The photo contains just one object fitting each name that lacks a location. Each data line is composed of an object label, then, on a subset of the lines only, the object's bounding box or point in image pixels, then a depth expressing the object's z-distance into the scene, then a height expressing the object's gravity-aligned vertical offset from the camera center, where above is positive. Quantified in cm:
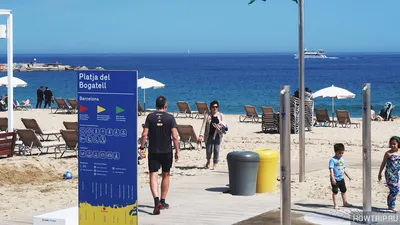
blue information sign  820 -34
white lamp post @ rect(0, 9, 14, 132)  1805 +142
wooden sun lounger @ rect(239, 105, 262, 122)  3044 +1
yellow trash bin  1329 -97
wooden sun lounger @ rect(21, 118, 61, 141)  2153 -39
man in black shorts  1111 -39
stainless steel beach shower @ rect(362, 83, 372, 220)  1112 -49
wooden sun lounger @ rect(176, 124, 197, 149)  1989 -52
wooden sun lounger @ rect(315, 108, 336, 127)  2797 -12
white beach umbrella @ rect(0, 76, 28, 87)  3567 +138
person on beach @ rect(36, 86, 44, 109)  4397 +93
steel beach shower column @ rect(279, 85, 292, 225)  941 -48
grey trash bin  1288 -93
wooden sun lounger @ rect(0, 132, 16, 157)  1808 -69
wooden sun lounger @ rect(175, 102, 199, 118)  3294 +17
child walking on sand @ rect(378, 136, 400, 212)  1115 -74
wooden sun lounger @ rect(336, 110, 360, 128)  2778 -12
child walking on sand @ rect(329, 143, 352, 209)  1143 -81
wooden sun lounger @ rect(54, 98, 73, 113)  3534 +35
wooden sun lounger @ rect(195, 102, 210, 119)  3222 +21
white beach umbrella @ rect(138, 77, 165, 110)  3531 +133
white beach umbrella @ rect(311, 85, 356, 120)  3030 +78
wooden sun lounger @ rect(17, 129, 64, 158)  1870 -66
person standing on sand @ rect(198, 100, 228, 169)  1583 -35
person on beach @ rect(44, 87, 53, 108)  4281 +85
